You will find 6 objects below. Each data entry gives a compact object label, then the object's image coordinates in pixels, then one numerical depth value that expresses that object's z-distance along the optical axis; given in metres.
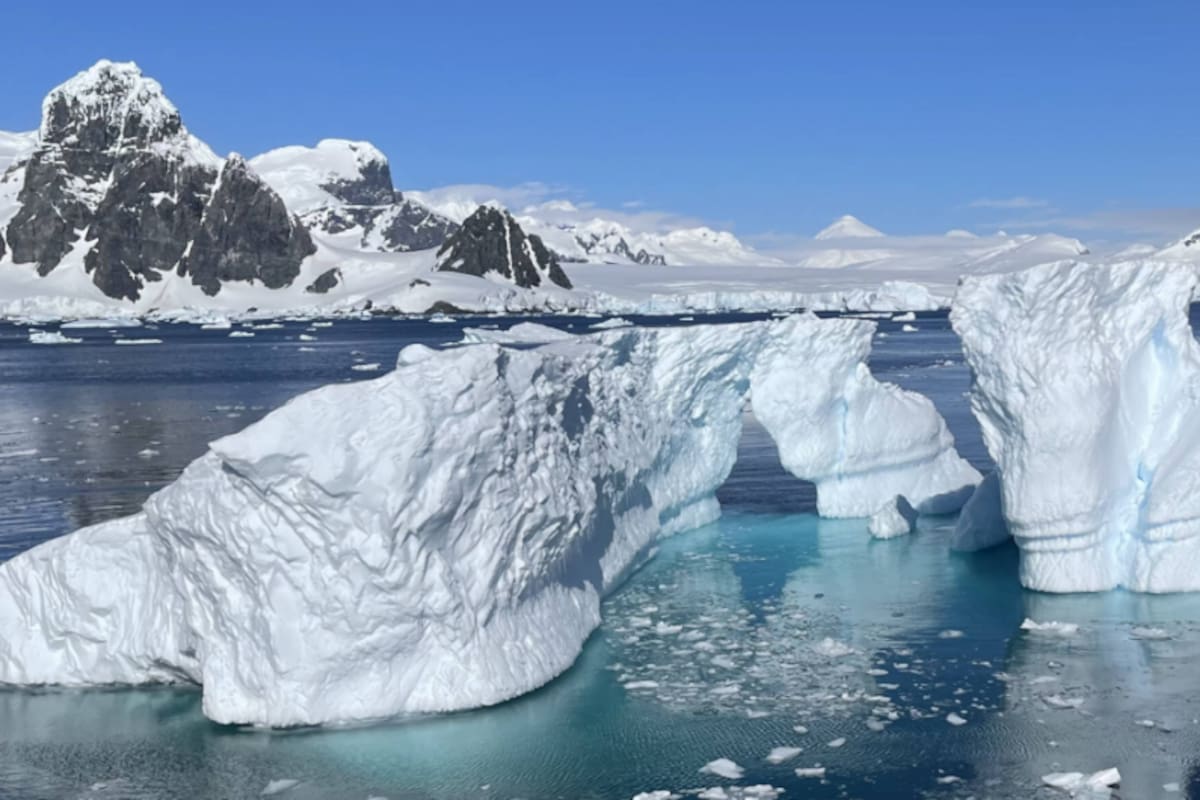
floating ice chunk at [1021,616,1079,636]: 14.48
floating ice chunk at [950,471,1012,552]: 18.67
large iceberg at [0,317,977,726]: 12.05
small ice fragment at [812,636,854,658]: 13.80
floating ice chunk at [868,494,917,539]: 19.98
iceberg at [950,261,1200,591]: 15.94
